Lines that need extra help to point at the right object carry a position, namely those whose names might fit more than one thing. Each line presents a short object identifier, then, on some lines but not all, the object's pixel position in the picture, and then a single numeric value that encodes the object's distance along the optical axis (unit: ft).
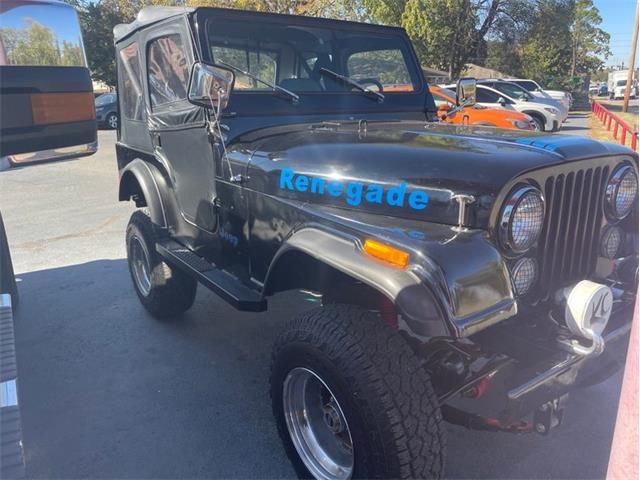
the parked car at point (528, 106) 49.39
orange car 34.92
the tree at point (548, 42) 92.02
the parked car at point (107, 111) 57.00
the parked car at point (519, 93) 52.49
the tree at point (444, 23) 76.13
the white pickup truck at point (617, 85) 162.84
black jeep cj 6.06
